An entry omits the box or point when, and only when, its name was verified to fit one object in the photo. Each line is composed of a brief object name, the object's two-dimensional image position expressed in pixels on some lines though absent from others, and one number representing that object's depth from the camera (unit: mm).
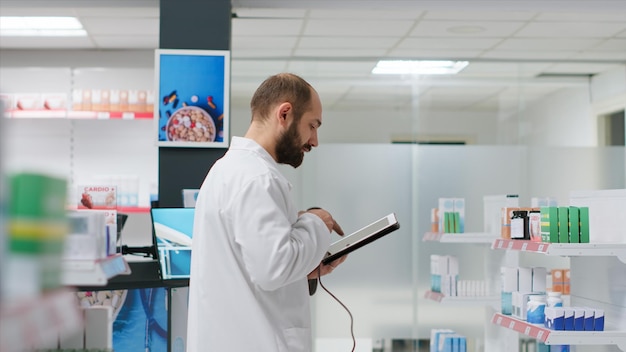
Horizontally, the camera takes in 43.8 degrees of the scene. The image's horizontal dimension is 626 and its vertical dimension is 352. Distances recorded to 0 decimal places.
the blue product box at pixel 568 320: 3555
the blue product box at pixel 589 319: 3564
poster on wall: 4609
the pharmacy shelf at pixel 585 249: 3436
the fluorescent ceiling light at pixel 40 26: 6047
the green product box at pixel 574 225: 3512
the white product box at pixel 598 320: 3578
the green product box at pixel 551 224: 3523
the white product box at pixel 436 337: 5734
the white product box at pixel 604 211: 3615
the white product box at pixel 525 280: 4254
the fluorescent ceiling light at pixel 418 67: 6703
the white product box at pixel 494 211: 5257
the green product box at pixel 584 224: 3530
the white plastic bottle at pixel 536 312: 3756
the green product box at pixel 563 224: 3510
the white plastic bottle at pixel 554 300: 3699
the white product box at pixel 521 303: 3984
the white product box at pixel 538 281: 4262
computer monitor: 3127
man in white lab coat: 2041
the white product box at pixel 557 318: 3545
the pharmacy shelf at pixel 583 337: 3516
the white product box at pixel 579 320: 3561
